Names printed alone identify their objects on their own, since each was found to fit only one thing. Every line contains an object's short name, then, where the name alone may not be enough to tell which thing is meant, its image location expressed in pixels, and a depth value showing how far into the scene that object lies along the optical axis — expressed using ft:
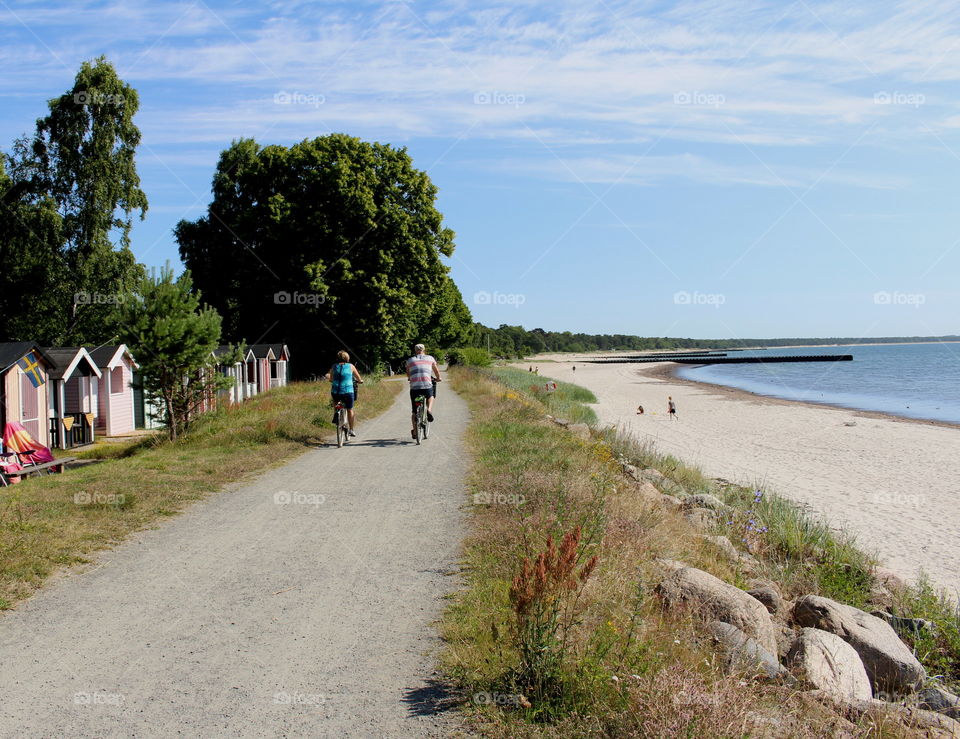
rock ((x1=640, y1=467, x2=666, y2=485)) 44.21
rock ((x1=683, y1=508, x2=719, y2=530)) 32.12
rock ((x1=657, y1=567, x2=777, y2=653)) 17.42
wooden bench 40.53
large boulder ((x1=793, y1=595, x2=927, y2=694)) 19.04
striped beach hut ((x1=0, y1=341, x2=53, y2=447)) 59.82
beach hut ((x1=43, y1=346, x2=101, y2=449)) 69.87
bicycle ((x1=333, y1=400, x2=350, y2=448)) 47.60
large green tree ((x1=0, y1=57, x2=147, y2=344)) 106.22
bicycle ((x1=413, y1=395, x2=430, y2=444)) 48.42
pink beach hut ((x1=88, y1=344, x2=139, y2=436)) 83.15
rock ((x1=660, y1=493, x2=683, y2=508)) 35.78
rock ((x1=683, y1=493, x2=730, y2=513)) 37.42
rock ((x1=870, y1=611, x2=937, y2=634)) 24.07
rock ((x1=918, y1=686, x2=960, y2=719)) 17.87
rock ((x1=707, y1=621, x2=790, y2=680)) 14.65
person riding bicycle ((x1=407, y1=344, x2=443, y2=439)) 48.16
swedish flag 63.36
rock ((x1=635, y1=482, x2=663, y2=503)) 34.42
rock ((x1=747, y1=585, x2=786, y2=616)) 21.90
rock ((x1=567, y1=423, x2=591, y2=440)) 57.93
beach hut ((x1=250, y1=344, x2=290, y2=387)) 137.18
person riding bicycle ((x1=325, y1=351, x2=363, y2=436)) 47.65
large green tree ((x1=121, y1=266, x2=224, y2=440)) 49.06
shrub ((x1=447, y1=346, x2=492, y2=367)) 200.75
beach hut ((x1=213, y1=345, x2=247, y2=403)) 107.81
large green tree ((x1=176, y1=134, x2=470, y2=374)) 126.72
